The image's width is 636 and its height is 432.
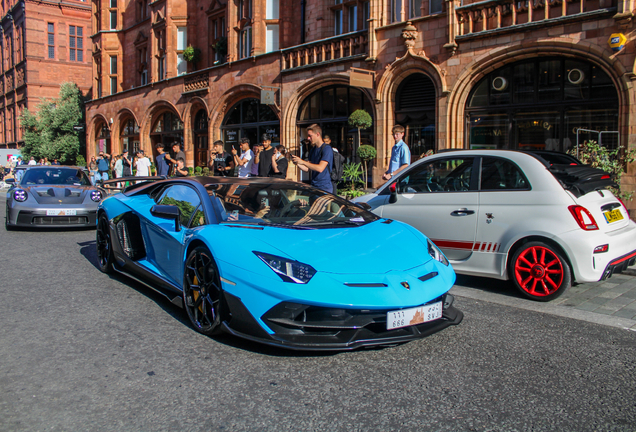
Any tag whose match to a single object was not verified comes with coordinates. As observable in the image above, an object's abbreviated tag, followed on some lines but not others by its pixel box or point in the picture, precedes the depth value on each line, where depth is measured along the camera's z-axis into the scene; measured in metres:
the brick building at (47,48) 52.01
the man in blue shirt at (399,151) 9.86
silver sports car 10.09
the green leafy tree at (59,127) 41.50
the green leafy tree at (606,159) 10.06
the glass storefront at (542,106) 12.40
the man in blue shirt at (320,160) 7.90
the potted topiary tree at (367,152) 16.16
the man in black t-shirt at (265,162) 10.20
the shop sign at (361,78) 16.06
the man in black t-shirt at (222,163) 13.06
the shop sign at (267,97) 20.41
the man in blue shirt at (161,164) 13.78
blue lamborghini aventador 3.41
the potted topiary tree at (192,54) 26.92
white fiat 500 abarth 5.12
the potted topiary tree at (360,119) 16.09
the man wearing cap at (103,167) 22.59
